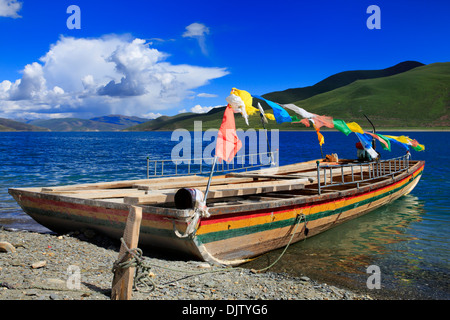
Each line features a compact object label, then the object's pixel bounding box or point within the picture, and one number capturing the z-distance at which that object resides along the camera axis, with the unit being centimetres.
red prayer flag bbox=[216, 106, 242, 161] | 894
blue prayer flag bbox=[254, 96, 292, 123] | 1168
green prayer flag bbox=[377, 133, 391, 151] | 1670
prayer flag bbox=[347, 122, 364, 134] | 1393
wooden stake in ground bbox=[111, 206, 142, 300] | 658
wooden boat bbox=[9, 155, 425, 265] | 905
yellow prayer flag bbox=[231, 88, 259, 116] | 993
